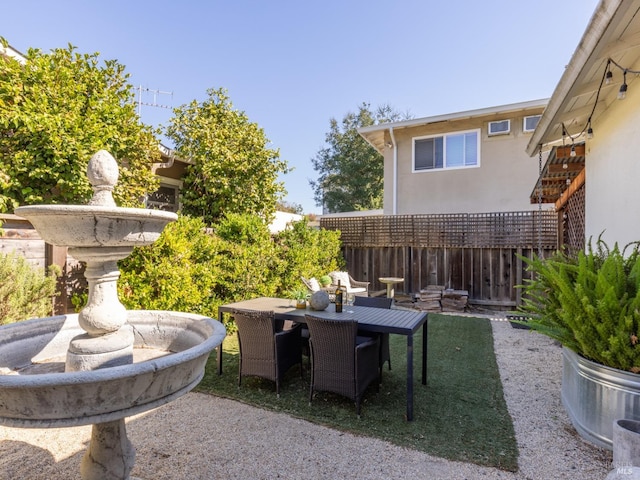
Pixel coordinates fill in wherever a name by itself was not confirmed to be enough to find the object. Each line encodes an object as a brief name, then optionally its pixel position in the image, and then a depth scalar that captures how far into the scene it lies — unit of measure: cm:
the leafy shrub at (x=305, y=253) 727
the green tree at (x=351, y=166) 2161
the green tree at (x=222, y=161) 866
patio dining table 322
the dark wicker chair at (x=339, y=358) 321
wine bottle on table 397
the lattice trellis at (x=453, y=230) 840
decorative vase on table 404
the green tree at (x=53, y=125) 471
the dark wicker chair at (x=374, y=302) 470
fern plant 251
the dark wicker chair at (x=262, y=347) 365
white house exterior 262
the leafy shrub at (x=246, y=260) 584
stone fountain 140
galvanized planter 249
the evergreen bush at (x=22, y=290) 346
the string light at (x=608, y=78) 312
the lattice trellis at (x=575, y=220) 622
